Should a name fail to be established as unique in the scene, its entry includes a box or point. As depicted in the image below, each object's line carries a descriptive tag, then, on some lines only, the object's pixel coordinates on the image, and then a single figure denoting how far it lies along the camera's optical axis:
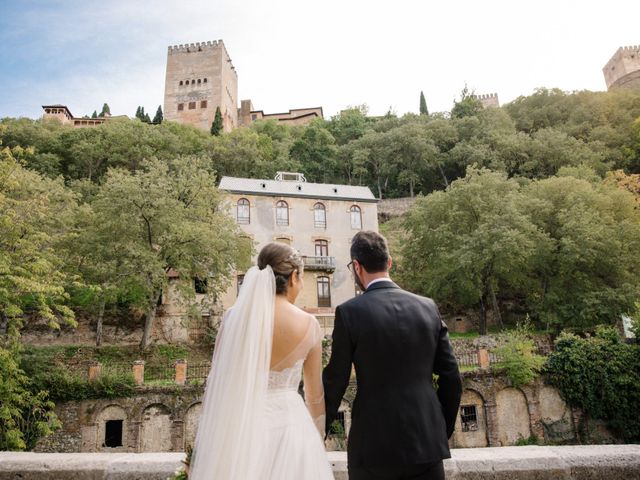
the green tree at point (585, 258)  24.78
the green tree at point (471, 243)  26.67
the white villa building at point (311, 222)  31.38
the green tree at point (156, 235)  22.94
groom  2.69
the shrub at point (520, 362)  19.80
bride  3.03
